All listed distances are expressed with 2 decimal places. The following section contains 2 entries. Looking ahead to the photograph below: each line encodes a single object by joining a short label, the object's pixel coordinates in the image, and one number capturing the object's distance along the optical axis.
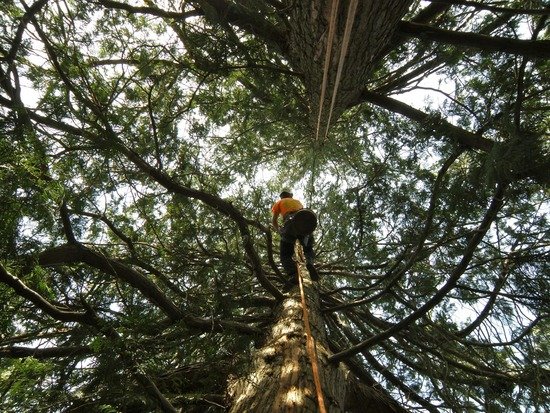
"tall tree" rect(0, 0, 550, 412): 1.69
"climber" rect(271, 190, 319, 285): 3.54
